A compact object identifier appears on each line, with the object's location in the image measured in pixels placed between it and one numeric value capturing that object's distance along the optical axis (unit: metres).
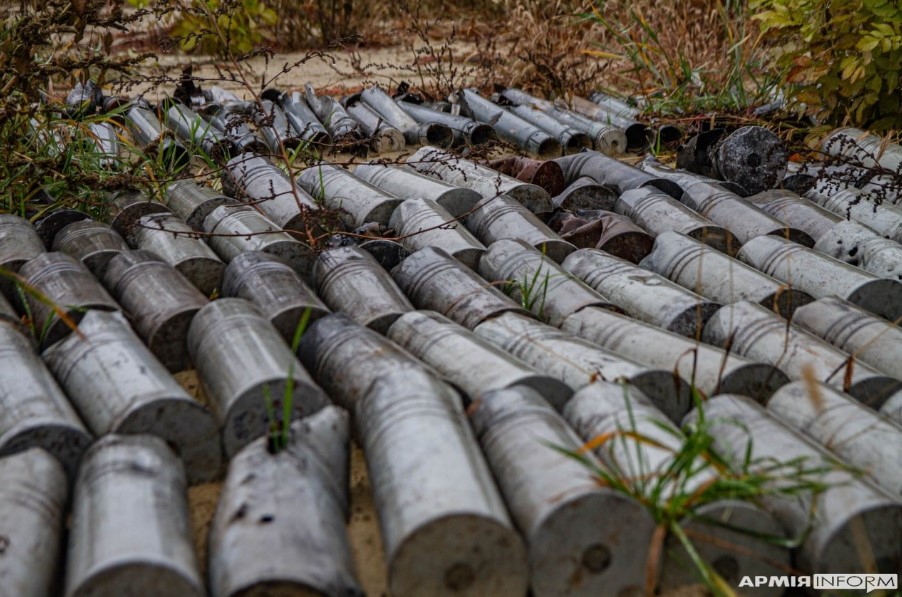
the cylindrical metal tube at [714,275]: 3.60
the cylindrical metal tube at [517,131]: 6.10
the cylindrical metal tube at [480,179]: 4.64
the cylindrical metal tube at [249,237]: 3.90
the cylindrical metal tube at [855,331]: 3.16
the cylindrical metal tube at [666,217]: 4.28
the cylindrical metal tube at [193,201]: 4.40
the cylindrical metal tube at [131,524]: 2.09
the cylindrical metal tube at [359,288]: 3.40
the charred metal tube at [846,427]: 2.57
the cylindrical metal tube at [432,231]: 4.07
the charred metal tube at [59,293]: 3.23
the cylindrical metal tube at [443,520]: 2.19
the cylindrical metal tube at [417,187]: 4.62
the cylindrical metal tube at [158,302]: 3.27
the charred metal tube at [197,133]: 5.38
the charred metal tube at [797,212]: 4.46
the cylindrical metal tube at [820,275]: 3.60
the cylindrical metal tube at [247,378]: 2.73
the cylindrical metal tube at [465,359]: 2.84
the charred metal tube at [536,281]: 3.57
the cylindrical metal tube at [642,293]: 3.45
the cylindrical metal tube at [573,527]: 2.25
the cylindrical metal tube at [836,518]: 2.30
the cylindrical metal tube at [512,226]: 4.14
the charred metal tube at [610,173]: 4.90
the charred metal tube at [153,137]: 4.86
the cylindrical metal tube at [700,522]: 2.32
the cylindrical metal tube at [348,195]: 4.47
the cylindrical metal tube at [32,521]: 2.18
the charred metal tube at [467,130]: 6.19
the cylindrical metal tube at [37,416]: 2.59
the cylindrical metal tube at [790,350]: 2.92
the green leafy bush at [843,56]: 5.00
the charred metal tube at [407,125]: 6.26
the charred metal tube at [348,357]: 2.87
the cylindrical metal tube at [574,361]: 2.89
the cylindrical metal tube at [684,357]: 2.95
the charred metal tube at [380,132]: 6.07
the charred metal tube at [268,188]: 4.25
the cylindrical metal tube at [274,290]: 3.32
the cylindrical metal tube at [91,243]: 3.78
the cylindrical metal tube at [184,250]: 3.79
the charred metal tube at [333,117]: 5.96
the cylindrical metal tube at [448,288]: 3.47
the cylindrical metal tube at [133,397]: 2.66
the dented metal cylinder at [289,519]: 2.11
